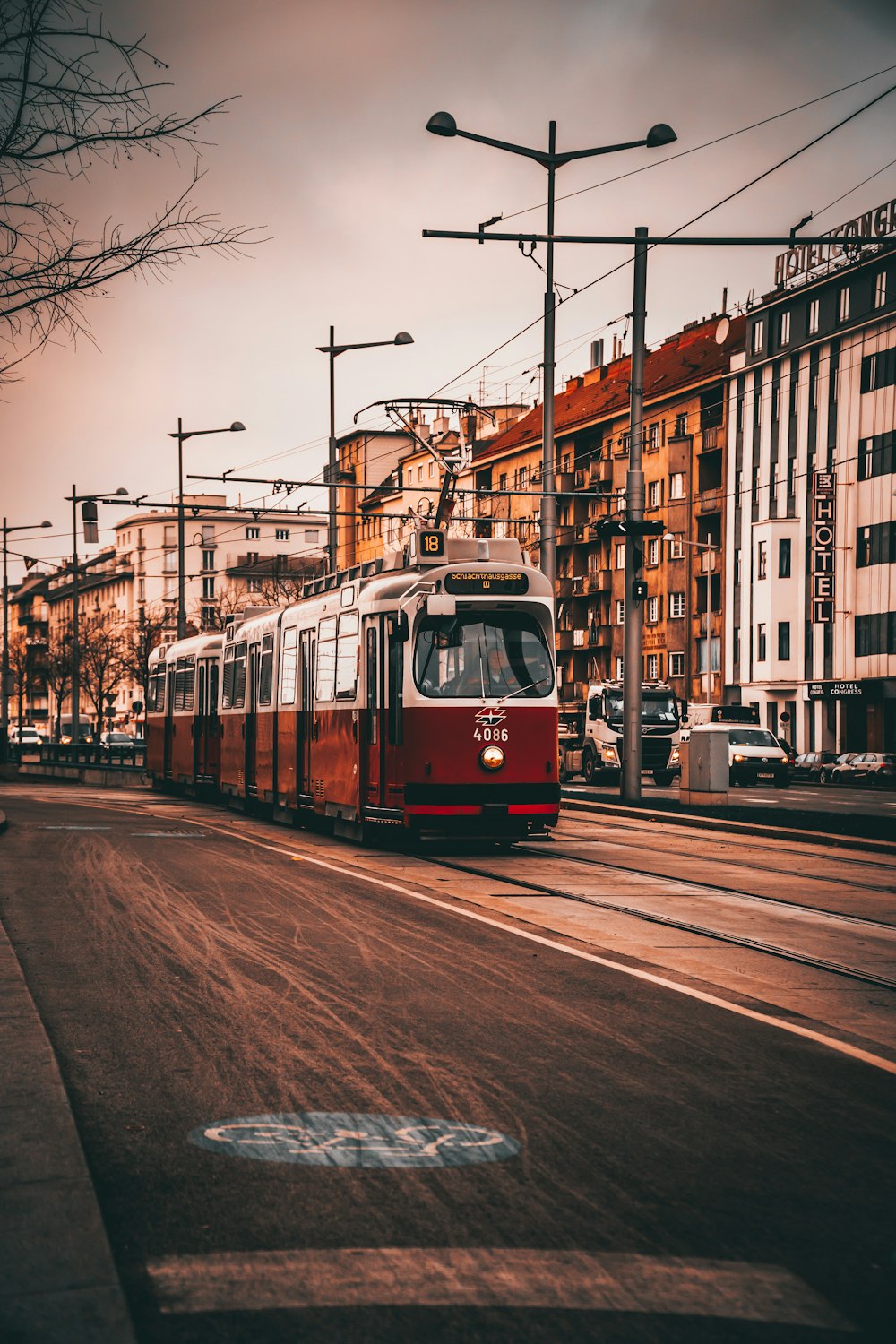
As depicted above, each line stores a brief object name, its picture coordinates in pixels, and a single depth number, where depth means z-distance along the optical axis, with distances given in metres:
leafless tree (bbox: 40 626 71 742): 107.12
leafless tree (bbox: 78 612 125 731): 102.94
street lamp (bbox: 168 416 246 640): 48.84
